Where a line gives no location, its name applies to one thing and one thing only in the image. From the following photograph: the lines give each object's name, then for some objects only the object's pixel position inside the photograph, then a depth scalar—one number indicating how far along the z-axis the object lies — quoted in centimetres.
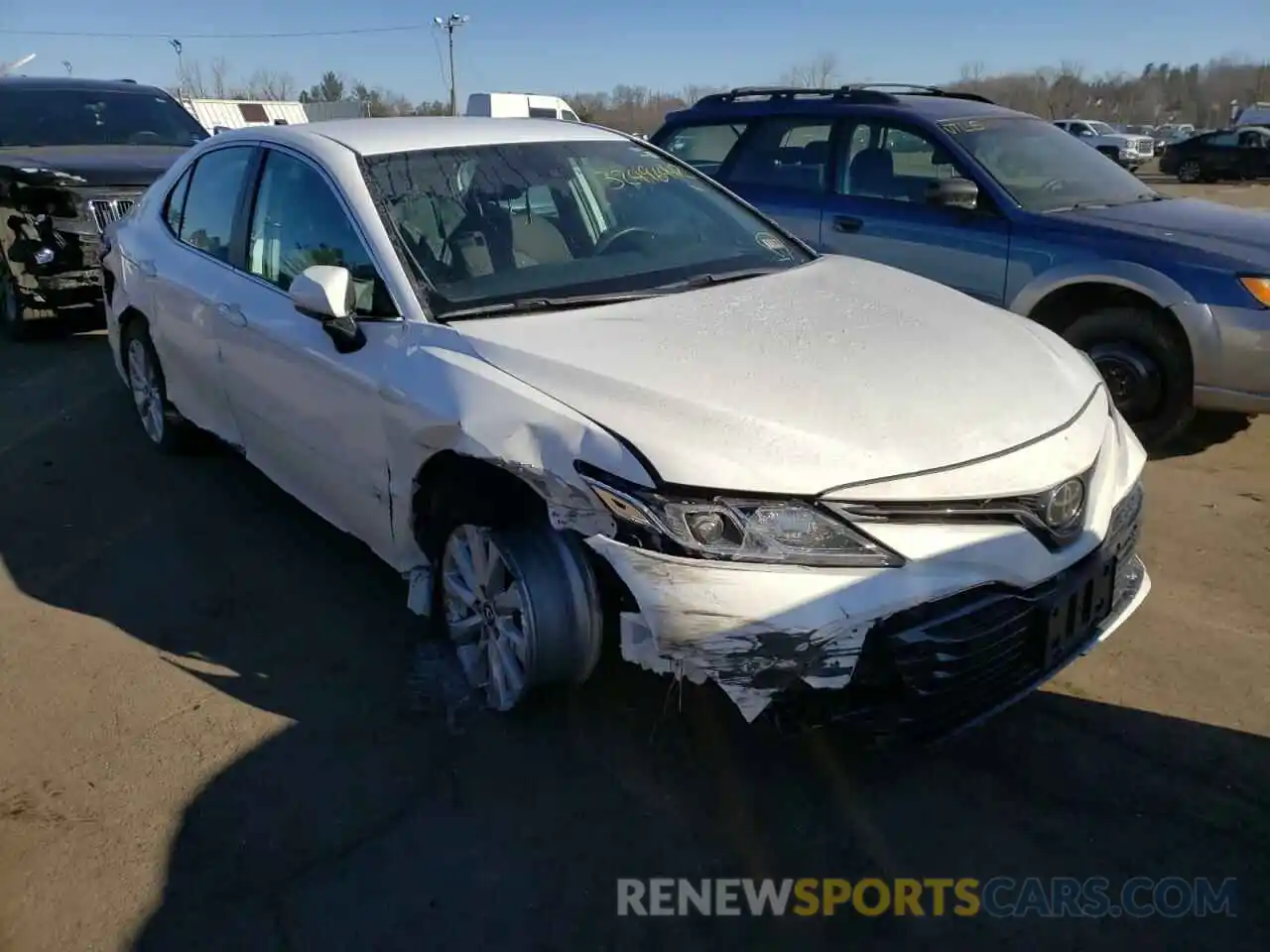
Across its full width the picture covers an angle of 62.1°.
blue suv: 490
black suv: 762
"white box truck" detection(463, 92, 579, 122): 2403
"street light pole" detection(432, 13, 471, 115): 4791
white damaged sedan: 238
